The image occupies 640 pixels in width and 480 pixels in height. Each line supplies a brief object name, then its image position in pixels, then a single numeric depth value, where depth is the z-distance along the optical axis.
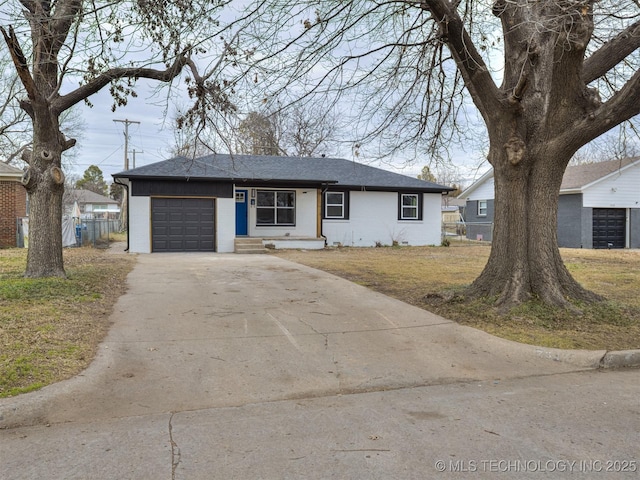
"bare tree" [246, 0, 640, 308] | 7.08
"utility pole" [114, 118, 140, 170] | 38.28
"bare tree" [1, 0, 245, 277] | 7.12
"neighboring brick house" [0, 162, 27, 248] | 19.56
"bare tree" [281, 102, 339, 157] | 32.15
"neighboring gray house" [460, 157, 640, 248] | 24.98
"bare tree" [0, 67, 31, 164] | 25.28
